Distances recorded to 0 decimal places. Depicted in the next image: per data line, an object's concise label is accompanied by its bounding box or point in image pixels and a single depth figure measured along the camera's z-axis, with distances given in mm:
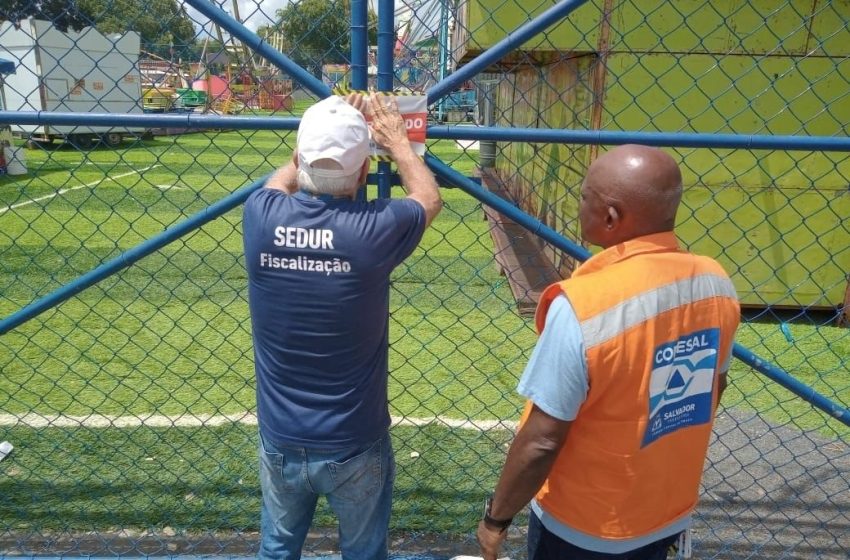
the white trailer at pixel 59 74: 15664
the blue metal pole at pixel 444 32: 3015
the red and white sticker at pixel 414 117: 2210
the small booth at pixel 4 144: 14055
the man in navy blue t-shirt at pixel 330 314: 1939
